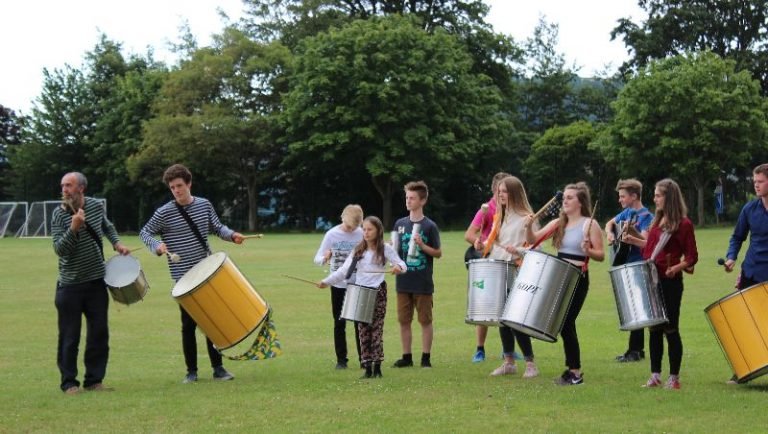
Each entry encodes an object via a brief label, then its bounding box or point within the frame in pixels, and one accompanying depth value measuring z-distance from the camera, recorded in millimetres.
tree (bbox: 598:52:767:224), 52375
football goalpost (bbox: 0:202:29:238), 59375
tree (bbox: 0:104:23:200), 73125
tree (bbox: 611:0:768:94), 62969
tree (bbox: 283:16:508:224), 57906
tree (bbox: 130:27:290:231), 60406
